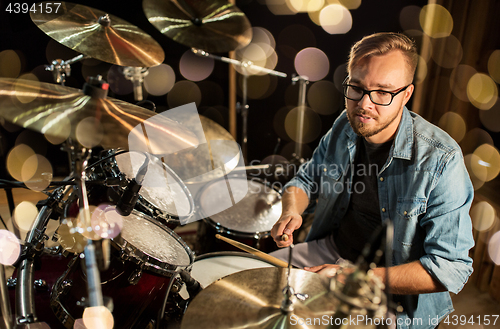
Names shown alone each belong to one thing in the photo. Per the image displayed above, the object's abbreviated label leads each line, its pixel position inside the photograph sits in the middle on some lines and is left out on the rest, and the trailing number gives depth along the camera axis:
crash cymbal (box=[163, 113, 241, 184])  1.87
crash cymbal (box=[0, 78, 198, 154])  0.80
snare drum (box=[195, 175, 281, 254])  1.63
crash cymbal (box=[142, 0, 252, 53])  1.80
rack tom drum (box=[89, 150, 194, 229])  1.26
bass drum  1.00
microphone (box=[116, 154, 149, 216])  0.89
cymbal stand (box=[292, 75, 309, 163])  2.39
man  1.09
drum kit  0.76
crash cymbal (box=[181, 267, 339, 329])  0.73
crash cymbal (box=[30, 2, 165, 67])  1.38
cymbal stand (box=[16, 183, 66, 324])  1.02
